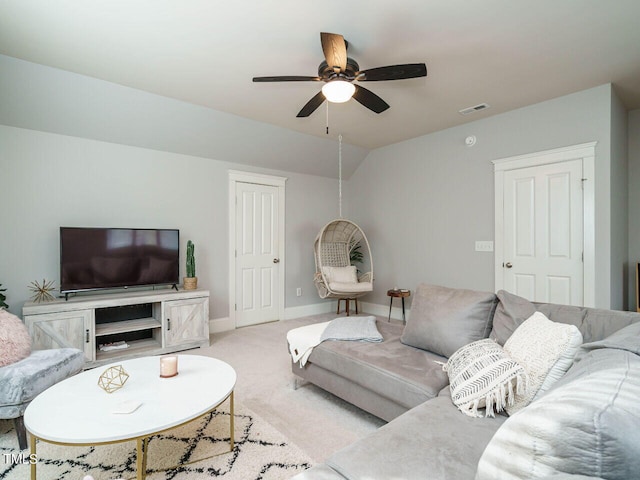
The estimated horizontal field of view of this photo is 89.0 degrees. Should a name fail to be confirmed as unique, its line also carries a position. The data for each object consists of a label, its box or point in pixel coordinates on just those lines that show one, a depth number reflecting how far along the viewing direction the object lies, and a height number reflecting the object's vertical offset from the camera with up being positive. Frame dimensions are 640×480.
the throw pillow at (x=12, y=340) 2.04 -0.64
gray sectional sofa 0.61 -0.51
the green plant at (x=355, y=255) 5.61 -0.24
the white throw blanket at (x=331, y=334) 2.38 -0.70
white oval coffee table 1.29 -0.76
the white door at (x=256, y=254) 4.68 -0.19
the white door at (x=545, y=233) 3.41 +0.09
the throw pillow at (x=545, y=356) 1.31 -0.49
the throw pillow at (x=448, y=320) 1.97 -0.50
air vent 3.68 +1.53
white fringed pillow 1.37 -0.61
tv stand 2.89 -0.83
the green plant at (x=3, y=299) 2.87 -0.51
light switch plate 4.06 -0.06
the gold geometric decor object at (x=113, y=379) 1.65 -0.73
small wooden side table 4.47 -0.72
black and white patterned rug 1.66 -1.18
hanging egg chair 4.66 -0.34
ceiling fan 2.08 +1.18
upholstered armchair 1.84 -0.78
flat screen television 3.23 -0.17
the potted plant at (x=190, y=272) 3.82 -0.36
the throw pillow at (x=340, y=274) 4.84 -0.50
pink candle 1.83 -0.71
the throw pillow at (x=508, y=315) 1.82 -0.43
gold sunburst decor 3.17 -0.48
